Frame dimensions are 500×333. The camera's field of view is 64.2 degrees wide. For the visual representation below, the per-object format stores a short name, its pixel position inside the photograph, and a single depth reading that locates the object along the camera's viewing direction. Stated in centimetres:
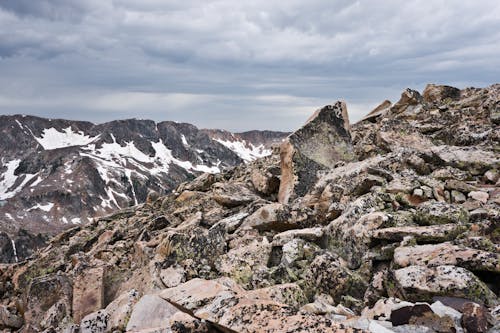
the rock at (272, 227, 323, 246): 1245
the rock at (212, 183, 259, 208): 2019
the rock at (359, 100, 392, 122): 3543
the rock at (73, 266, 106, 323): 1390
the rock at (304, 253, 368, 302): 931
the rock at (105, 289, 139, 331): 1002
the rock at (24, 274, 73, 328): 1556
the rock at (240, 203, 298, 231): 1442
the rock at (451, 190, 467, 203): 1264
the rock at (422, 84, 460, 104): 3475
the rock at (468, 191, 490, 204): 1189
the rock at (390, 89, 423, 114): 3341
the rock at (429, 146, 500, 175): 1492
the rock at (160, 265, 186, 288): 1211
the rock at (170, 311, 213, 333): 705
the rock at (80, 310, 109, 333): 1059
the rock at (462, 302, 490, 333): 594
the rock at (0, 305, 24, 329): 1623
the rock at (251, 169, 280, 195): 2189
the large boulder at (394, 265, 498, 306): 724
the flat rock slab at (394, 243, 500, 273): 786
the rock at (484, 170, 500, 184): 1395
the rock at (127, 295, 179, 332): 850
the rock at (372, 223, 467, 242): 950
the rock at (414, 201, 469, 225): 1042
